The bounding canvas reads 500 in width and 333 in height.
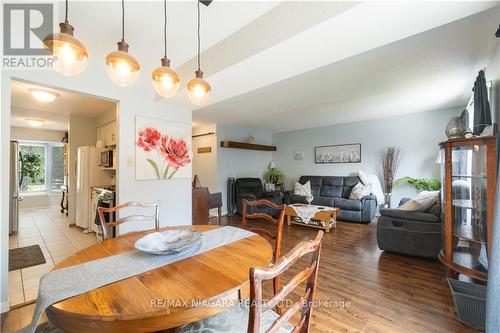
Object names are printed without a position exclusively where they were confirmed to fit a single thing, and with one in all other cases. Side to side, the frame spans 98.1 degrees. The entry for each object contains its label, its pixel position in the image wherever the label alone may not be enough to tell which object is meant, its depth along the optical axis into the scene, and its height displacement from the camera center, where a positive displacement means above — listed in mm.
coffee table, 3943 -948
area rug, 2691 -1222
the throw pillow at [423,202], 2807 -473
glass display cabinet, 1764 -343
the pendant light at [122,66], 1223 +590
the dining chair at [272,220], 1521 -446
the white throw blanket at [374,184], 4953 -391
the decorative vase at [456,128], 2154 +386
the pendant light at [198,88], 1537 +565
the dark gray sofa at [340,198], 4602 -741
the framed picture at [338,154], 5613 +361
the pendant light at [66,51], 1050 +596
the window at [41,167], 6371 -13
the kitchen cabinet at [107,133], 4036 +664
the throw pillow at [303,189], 5320 -566
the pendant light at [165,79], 1398 +580
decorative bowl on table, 1142 -433
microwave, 3889 +167
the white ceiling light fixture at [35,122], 4723 +1029
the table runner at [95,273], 780 -469
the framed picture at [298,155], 6616 +358
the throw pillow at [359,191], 4796 -549
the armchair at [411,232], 2637 -829
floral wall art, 2893 +249
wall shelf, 5520 +584
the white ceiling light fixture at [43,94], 3064 +1051
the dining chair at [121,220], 1535 -400
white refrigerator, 4125 -238
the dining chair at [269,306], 594 -469
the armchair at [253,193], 5199 -687
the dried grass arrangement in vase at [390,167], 4980 -4
